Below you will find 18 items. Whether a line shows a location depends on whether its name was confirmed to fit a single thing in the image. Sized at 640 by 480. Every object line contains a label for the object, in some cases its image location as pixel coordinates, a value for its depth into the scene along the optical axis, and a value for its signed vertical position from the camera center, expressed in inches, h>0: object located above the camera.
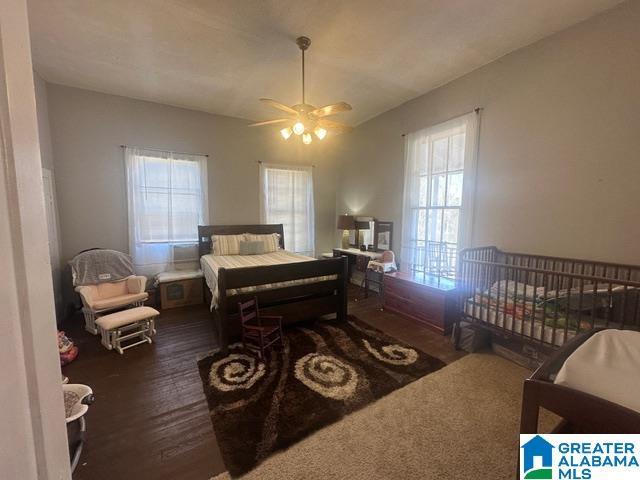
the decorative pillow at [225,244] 169.3 -19.6
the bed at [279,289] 107.5 -32.5
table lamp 192.2 -6.2
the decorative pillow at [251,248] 171.0 -21.7
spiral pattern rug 67.2 -52.7
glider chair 120.0 -33.1
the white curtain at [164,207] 157.1 +3.0
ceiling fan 101.1 +35.9
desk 176.3 -28.5
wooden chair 101.2 -44.3
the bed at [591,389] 36.8 -25.0
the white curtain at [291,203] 196.5 +7.4
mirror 191.2 -13.9
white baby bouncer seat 60.8 -44.6
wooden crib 81.8 -27.5
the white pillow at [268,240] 178.1 -17.3
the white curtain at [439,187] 132.7 +14.2
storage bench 154.4 -43.3
